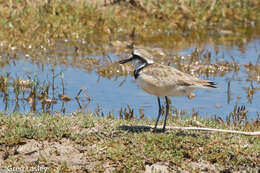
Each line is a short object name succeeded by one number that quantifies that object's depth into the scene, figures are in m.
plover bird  14.57
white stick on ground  15.15
